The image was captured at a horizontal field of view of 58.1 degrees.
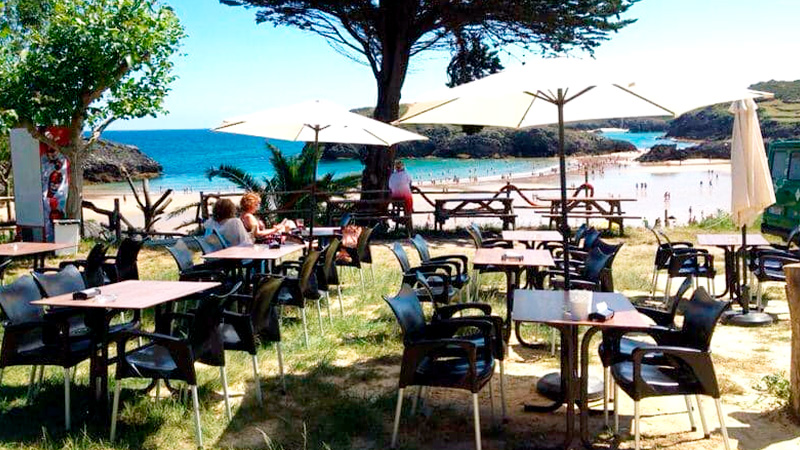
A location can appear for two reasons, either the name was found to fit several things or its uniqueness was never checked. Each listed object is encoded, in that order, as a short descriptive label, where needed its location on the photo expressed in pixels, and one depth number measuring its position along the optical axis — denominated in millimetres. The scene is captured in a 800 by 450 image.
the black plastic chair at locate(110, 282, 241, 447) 4242
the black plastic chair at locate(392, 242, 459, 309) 6512
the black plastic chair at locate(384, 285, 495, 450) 4078
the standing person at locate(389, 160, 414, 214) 14836
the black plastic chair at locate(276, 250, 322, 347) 6426
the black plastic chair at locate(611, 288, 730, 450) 3945
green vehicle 12094
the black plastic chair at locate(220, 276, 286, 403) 4918
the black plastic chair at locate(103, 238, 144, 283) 7195
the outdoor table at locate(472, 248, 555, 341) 6446
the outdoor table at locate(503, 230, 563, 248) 8617
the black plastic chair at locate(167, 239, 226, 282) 6742
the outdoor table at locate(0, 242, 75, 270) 8117
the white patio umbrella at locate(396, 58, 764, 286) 4590
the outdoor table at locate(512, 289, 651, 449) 4090
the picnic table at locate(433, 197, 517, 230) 15148
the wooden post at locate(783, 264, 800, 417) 4652
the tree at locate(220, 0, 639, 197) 15867
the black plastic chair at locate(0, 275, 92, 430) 4645
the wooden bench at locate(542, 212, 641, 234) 14520
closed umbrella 7051
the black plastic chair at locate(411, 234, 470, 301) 7156
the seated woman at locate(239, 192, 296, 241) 8633
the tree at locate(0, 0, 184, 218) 11641
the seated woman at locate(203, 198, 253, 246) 8023
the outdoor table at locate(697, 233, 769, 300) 7891
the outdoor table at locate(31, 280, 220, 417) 4578
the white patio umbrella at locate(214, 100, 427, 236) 7230
